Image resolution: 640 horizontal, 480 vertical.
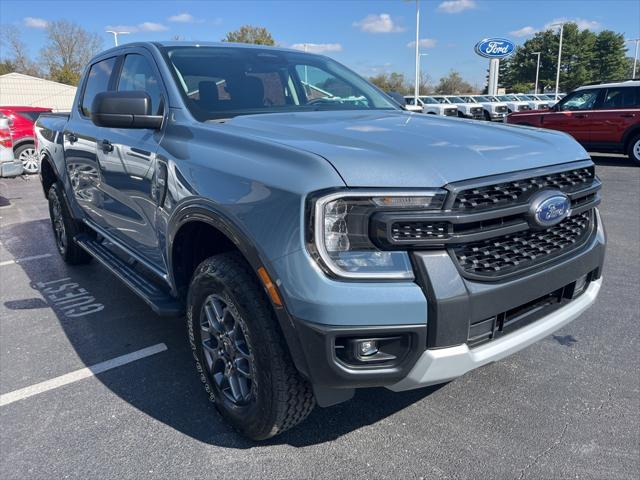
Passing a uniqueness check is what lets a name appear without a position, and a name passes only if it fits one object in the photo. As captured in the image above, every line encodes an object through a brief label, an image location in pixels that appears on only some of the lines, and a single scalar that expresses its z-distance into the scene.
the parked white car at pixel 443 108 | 23.92
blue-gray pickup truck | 1.92
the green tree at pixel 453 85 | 82.94
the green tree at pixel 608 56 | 74.09
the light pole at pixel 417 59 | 34.39
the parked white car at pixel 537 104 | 27.32
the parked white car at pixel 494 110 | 24.42
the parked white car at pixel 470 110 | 23.73
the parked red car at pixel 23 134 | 12.27
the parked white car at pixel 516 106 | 25.52
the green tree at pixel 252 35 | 56.35
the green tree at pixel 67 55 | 56.59
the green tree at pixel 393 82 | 66.95
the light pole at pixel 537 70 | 69.91
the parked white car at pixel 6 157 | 8.71
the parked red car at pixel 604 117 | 11.88
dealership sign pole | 28.90
